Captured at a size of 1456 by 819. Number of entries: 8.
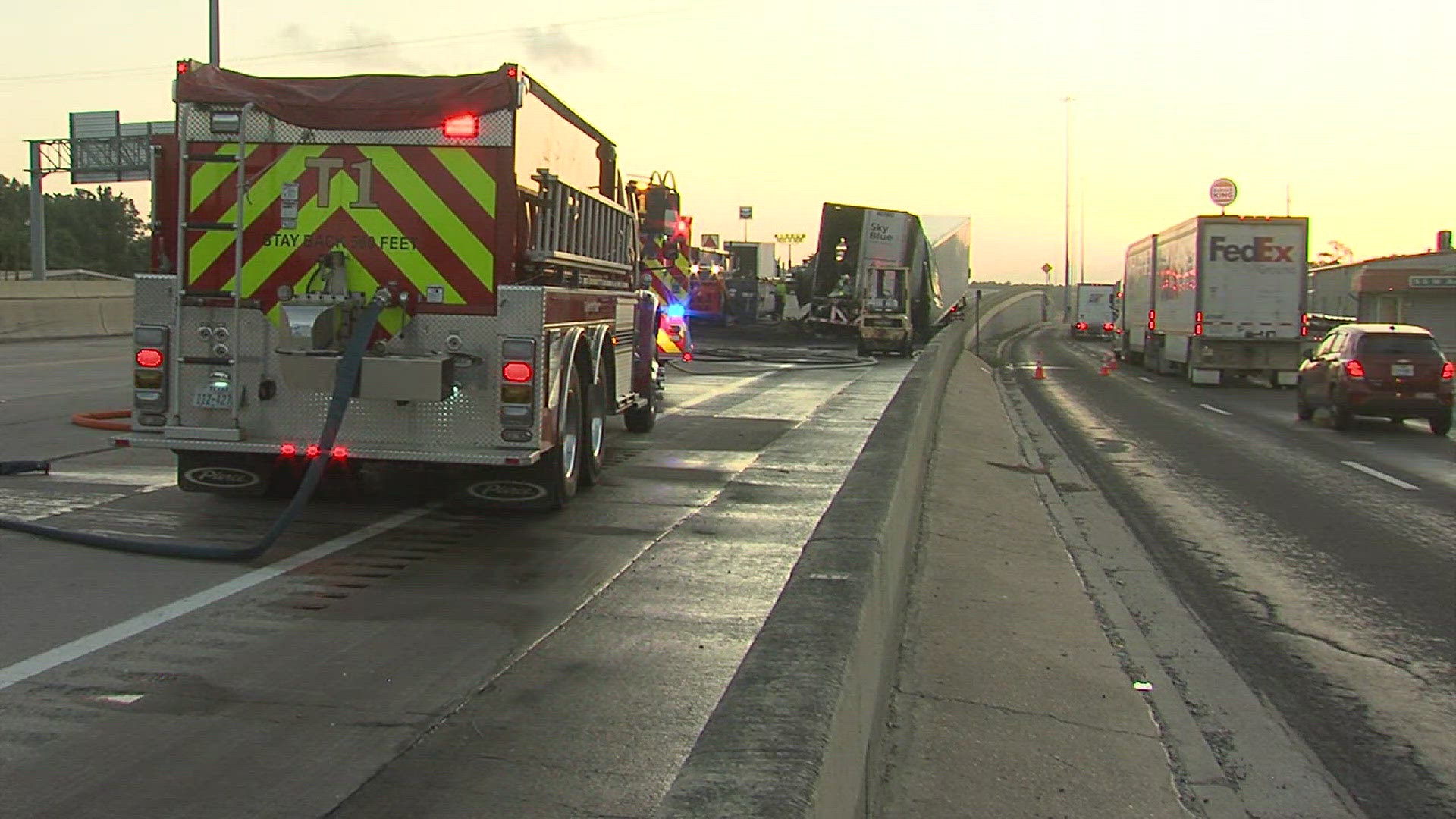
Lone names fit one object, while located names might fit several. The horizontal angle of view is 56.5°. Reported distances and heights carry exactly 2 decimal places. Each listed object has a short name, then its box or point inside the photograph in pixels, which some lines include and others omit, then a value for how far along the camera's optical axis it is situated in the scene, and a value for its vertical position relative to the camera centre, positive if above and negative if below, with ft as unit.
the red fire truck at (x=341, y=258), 27.61 +1.16
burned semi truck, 127.95 +6.61
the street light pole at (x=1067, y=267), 275.28 +14.36
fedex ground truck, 97.35 +3.00
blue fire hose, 24.66 -3.43
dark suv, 64.08 -1.75
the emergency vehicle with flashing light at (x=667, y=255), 45.91 +2.47
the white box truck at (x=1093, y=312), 225.35 +3.49
